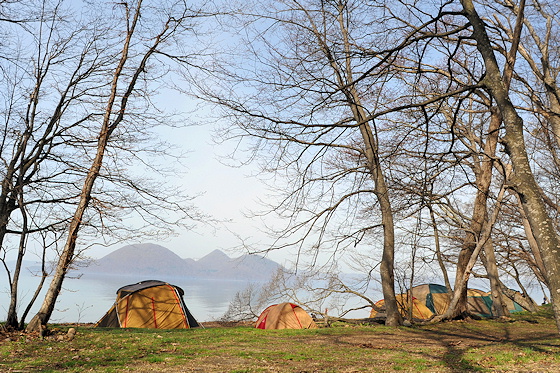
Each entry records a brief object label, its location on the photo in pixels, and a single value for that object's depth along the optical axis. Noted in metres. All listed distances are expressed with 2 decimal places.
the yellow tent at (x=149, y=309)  13.51
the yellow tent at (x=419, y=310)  18.57
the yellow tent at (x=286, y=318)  13.60
